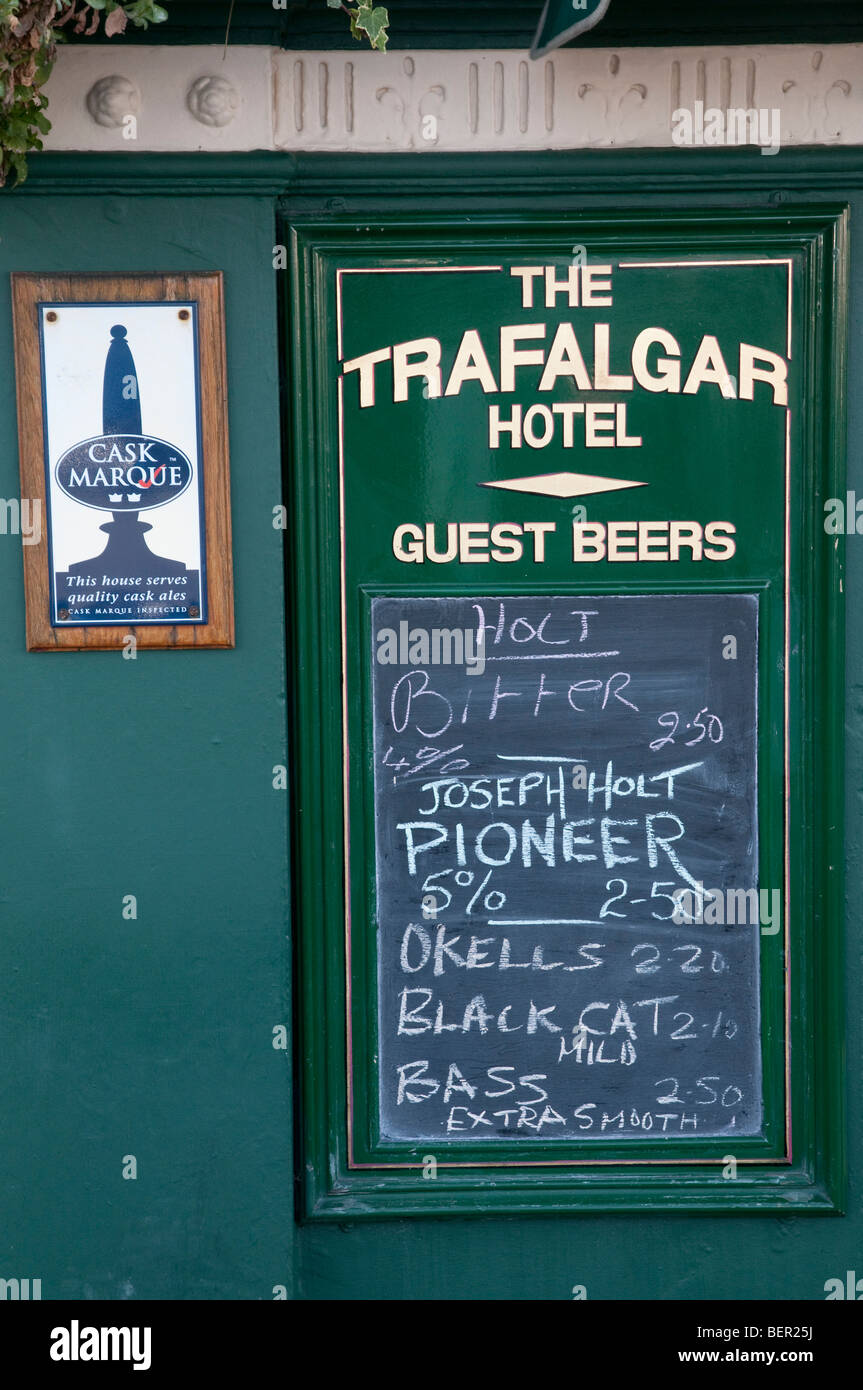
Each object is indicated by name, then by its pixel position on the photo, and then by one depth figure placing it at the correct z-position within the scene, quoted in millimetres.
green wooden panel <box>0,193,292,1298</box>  3340
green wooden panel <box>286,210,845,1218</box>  3365
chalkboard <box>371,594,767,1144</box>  3443
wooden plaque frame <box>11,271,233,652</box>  3262
